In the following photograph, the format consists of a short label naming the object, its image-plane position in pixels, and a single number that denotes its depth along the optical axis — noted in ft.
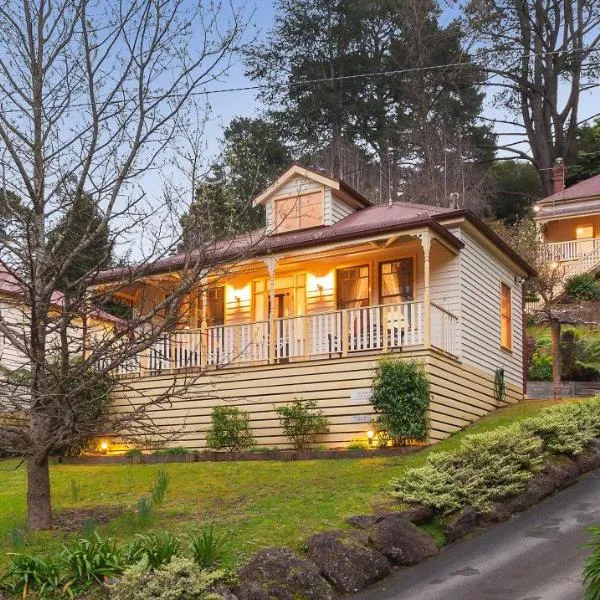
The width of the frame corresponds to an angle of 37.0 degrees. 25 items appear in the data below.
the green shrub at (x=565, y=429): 45.68
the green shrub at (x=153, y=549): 30.17
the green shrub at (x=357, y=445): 52.19
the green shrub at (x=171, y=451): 57.16
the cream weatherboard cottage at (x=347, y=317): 55.42
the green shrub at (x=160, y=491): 38.19
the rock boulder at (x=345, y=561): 31.60
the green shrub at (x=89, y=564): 29.91
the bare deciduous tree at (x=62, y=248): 34.50
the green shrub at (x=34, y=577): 29.73
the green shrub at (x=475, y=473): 38.37
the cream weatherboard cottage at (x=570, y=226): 113.39
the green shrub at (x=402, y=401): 51.31
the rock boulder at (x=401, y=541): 33.91
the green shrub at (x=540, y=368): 86.28
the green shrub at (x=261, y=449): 54.91
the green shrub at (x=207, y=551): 30.35
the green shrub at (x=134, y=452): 57.52
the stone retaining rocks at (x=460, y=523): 36.79
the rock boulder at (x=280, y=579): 29.66
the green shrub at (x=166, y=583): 27.96
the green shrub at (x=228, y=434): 57.21
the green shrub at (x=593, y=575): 23.40
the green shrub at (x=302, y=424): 55.01
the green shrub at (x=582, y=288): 105.81
